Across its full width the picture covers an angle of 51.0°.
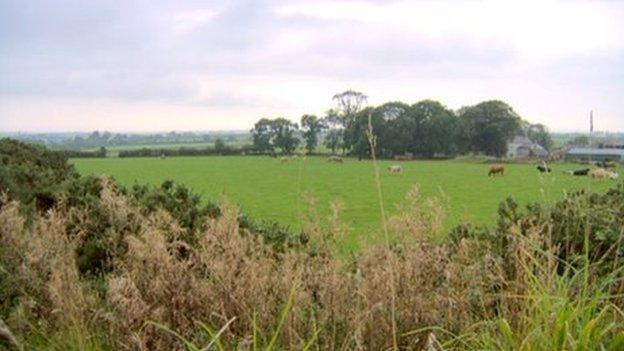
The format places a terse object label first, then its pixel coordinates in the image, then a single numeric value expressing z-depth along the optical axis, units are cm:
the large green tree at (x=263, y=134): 11875
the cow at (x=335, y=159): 9007
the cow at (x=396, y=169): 6650
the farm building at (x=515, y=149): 9981
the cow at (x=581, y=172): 4268
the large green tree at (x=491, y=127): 10181
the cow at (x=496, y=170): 6530
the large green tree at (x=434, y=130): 10381
